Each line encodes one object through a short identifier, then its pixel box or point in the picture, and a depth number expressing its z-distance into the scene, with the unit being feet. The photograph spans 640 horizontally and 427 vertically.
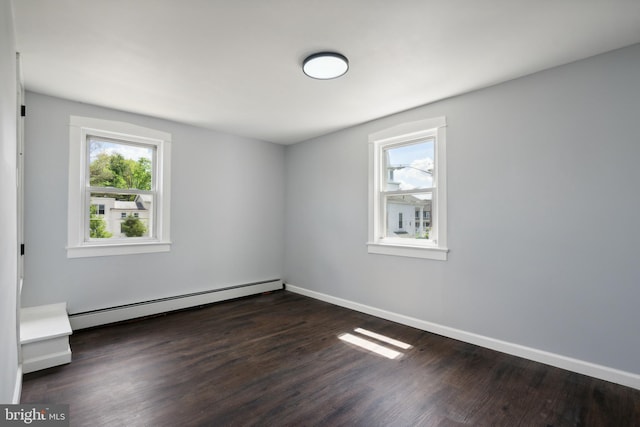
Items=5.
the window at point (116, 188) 11.49
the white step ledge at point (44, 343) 8.26
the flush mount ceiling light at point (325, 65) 8.18
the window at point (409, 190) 11.36
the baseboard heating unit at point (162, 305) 11.50
